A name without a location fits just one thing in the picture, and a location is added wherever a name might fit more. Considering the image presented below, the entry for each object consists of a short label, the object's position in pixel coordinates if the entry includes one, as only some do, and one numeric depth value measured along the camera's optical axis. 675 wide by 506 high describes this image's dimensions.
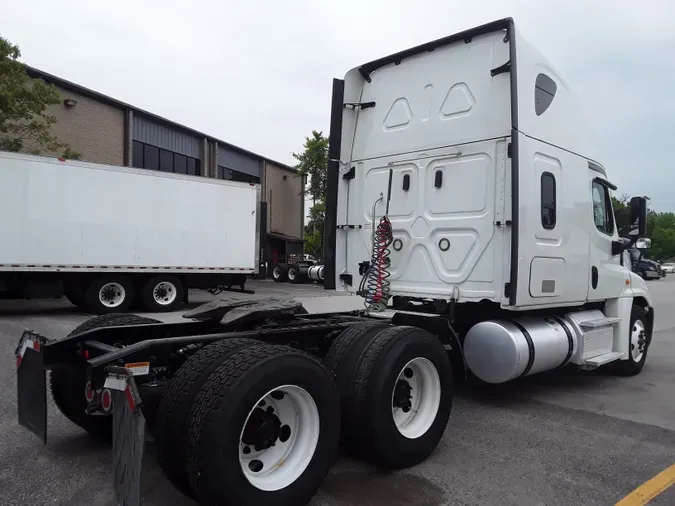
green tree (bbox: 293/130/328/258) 33.47
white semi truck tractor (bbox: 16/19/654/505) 2.84
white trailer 11.80
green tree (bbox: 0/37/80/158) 15.02
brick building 21.34
